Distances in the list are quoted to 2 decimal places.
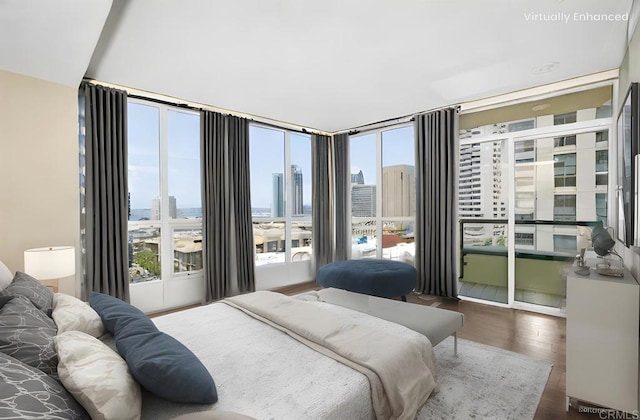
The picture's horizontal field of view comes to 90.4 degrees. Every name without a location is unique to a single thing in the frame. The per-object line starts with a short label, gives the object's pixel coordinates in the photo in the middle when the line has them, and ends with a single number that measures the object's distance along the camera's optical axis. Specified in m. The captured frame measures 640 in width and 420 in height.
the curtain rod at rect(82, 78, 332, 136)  3.35
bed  0.99
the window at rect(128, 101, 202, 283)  3.63
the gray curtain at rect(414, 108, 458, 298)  4.07
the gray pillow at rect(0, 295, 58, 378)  1.08
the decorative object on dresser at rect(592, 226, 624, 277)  1.94
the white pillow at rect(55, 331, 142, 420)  0.96
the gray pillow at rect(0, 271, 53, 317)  1.58
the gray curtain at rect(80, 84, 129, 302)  3.13
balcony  3.60
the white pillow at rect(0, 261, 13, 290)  1.73
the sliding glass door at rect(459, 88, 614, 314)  3.37
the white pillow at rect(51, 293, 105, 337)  1.50
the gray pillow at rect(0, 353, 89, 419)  0.75
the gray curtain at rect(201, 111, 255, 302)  3.97
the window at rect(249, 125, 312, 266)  4.72
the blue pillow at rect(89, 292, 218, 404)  1.14
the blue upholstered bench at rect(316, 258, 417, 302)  3.47
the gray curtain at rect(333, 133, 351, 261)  5.46
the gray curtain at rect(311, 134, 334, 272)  5.43
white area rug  1.85
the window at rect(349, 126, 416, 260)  4.80
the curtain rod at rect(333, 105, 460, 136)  4.18
